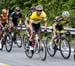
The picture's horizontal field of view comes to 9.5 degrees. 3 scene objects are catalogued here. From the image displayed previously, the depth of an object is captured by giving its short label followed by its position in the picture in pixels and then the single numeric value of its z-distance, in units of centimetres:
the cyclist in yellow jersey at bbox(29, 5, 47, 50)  1515
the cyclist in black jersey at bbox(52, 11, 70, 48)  1564
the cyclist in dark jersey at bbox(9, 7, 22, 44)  1923
